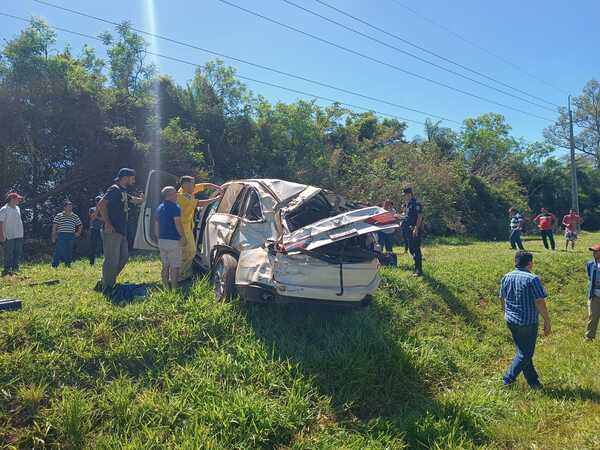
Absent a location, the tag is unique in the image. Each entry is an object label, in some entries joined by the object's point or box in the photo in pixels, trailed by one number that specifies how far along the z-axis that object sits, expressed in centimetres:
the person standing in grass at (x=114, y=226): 630
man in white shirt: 909
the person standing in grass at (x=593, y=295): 705
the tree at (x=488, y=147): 3534
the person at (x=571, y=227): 1598
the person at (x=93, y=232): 1078
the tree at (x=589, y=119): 5059
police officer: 881
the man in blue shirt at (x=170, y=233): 634
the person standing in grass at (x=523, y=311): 530
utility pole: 2964
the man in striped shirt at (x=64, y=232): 1047
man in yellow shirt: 694
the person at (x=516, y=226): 1498
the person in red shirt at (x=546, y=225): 1546
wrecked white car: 502
